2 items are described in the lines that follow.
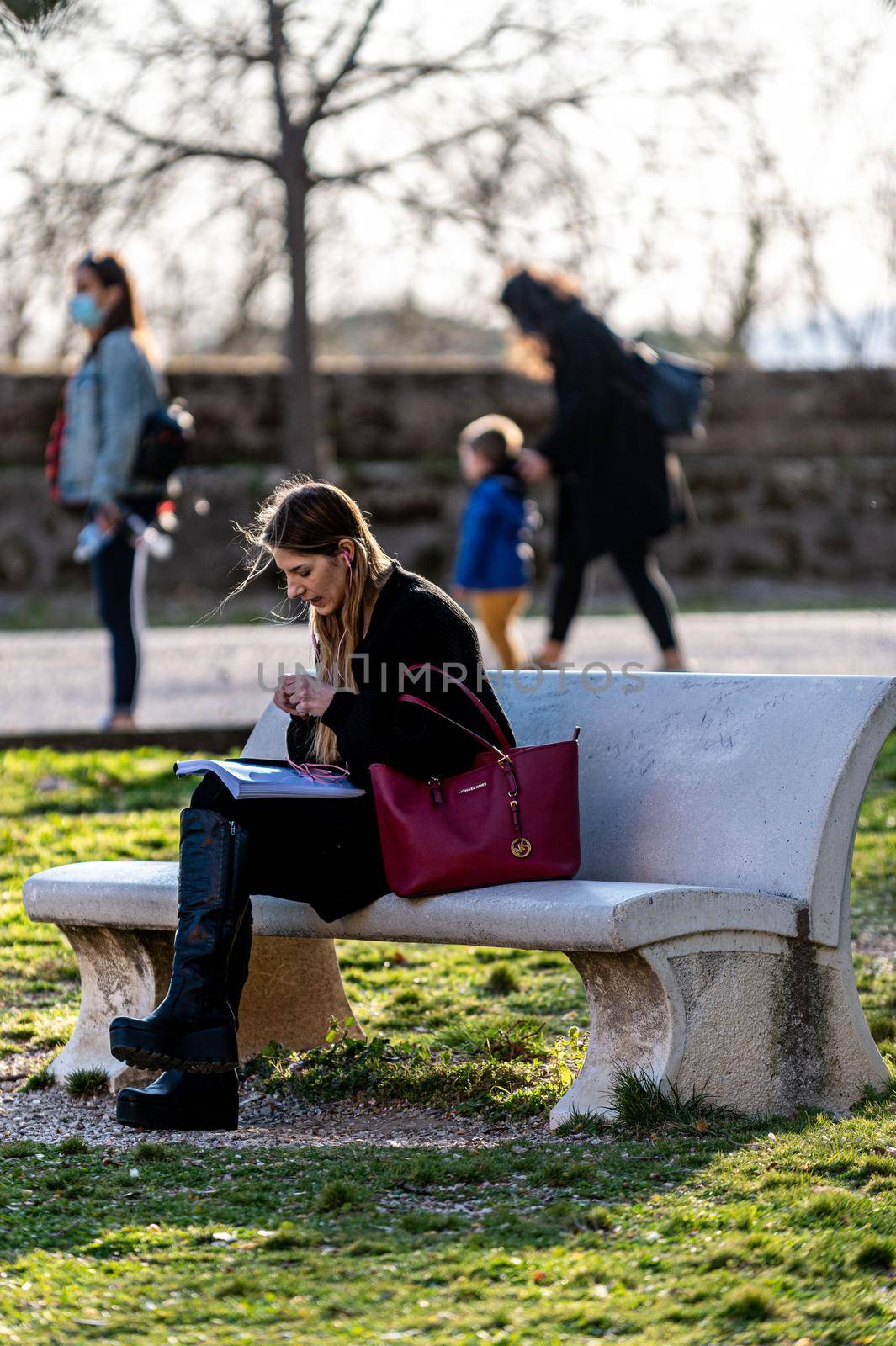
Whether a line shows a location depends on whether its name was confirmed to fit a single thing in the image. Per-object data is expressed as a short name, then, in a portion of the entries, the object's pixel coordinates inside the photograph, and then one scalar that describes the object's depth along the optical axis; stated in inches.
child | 764.6
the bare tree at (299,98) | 1230.9
